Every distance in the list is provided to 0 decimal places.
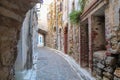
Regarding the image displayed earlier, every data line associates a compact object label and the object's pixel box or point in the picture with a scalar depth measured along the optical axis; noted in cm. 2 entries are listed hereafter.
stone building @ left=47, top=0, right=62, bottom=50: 879
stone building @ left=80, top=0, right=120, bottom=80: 203
